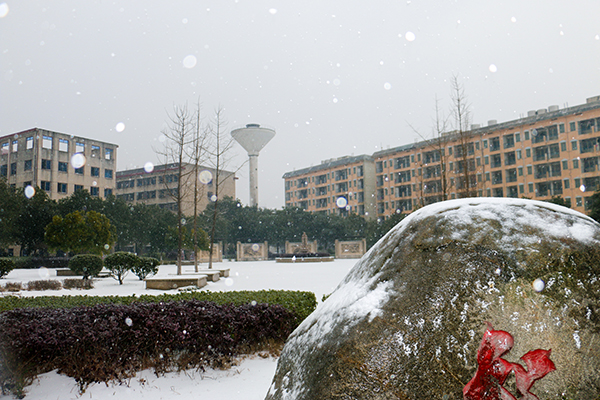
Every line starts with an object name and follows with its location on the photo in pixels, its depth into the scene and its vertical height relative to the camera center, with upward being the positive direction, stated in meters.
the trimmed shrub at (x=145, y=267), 15.01 -0.80
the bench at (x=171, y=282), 12.62 -1.17
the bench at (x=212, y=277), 16.57 -1.35
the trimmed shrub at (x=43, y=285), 13.38 -1.22
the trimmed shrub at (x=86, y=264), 14.46 -0.64
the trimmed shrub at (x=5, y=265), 16.03 -0.66
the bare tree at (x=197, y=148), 19.01 +4.38
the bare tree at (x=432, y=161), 51.25 +10.07
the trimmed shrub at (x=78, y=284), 13.81 -1.25
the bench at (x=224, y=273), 19.23 -1.43
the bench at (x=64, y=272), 20.08 -1.25
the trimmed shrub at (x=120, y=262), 14.76 -0.59
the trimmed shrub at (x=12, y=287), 13.09 -1.24
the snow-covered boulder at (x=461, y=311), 1.81 -0.34
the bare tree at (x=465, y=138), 13.00 +3.32
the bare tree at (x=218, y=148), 21.52 +4.82
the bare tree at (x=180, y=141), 17.97 +4.43
